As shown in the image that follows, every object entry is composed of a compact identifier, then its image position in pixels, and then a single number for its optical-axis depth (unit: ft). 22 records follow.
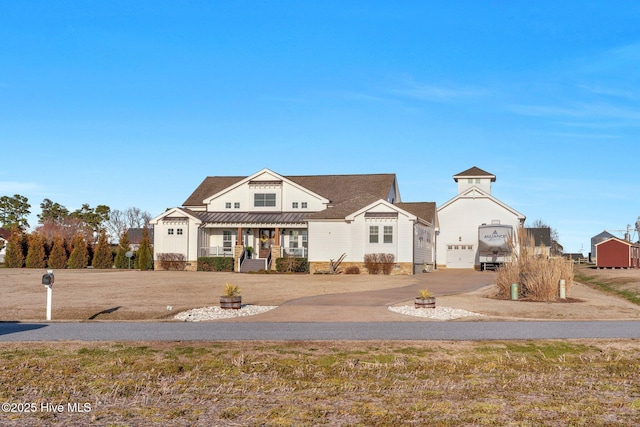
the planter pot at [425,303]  67.05
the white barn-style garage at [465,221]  195.72
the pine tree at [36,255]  180.04
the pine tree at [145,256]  165.99
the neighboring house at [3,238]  278.07
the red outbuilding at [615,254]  214.48
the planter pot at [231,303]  65.98
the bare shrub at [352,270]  148.87
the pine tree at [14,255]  181.47
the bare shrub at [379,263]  148.15
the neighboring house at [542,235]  228.43
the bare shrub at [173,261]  163.73
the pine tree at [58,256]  179.73
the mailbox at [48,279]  60.23
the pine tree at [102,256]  178.50
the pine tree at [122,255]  176.65
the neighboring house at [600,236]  452.76
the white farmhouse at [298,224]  151.02
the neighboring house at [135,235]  341.86
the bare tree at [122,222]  388.16
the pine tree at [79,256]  178.70
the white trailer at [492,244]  172.86
